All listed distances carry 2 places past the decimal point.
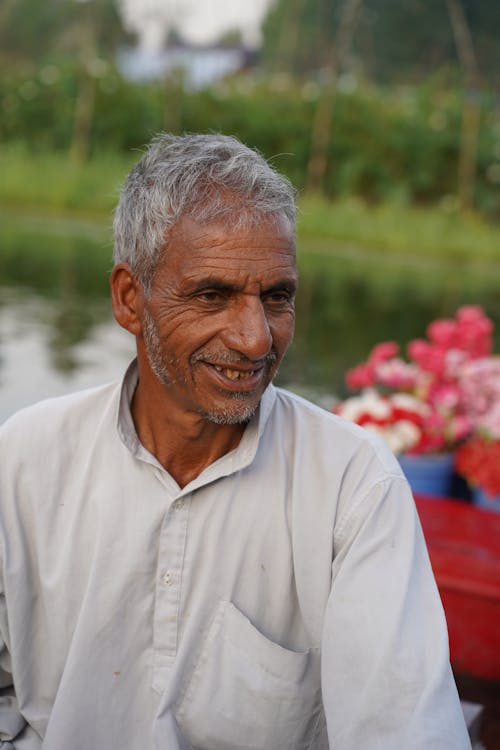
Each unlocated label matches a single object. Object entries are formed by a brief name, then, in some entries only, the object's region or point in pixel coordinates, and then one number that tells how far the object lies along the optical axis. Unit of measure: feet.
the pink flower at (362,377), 11.90
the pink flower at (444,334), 11.65
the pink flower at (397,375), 11.78
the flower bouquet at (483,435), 10.23
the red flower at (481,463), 10.16
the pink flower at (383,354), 11.96
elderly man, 4.75
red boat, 8.10
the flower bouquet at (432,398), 10.85
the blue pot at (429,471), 10.76
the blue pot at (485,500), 10.36
